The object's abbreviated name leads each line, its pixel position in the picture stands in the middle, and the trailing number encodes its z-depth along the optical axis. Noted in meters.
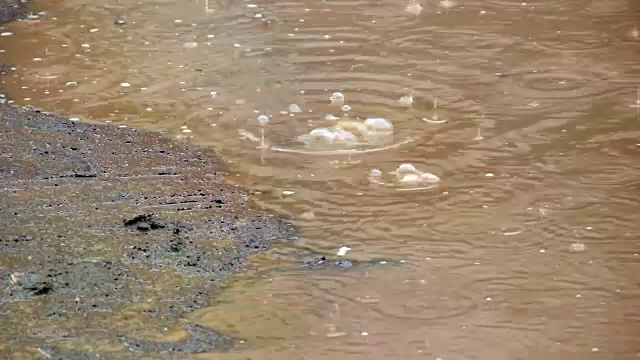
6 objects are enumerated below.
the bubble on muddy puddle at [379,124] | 13.16
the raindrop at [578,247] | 10.15
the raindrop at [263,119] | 13.41
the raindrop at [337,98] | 14.05
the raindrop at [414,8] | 17.99
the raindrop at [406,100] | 13.92
